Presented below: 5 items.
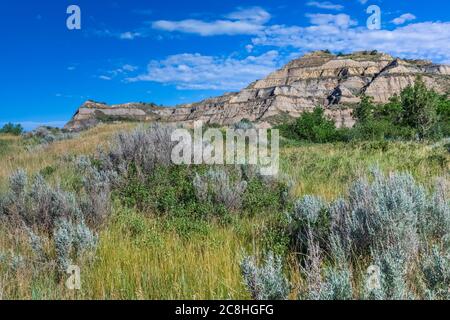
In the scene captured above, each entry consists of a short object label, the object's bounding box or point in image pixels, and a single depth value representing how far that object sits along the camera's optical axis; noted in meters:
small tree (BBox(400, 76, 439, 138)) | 26.61
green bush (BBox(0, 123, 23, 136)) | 32.48
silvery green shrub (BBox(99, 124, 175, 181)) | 7.52
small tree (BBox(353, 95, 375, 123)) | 57.75
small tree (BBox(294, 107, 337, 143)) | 24.99
